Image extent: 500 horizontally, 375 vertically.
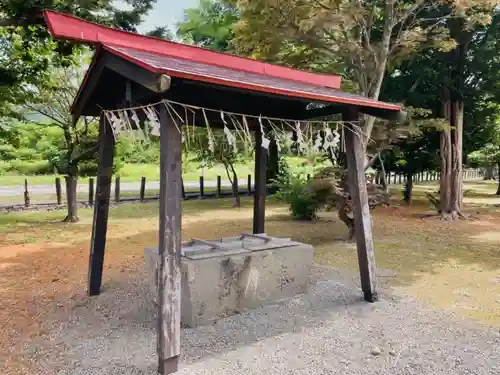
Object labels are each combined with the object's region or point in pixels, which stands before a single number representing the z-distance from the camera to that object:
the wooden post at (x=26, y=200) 13.46
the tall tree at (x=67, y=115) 10.44
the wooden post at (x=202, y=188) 17.27
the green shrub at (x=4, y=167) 26.35
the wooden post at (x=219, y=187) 17.67
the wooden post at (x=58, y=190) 13.97
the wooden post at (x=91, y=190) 13.75
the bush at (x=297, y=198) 11.17
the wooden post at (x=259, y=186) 6.04
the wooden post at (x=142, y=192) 15.50
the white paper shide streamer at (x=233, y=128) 3.48
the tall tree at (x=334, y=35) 8.22
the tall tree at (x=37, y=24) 6.94
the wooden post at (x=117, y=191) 14.84
